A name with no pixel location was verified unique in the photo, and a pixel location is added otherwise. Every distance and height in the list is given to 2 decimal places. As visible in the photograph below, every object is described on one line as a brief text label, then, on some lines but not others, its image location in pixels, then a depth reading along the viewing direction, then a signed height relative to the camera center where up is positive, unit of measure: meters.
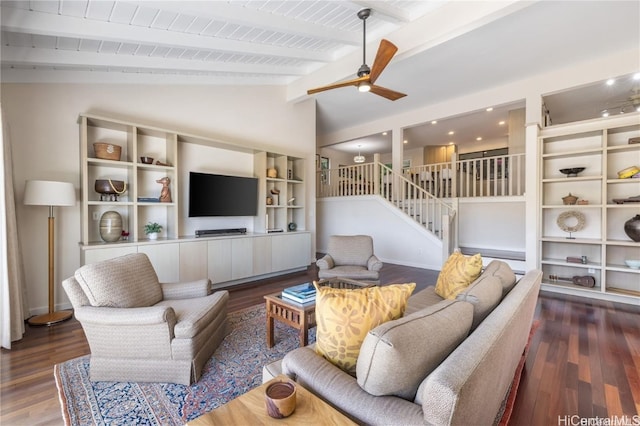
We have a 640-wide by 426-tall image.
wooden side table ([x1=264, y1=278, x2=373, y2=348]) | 2.31 -0.91
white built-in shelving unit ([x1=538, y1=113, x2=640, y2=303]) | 3.80 +0.04
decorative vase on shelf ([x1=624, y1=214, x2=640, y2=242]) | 3.63 -0.27
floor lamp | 2.85 +0.11
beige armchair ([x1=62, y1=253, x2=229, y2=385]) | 1.94 -0.87
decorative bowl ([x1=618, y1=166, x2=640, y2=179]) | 3.69 +0.47
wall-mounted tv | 4.31 +0.24
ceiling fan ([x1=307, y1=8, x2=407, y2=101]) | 2.87 +1.56
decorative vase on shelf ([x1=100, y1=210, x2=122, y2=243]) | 3.45 -0.20
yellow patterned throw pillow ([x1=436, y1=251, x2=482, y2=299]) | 2.39 -0.57
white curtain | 2.44 -0.47
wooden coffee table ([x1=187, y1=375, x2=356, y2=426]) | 0.93 -0.71
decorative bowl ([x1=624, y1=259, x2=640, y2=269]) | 3.61 -0.73
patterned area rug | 1.68 -1.23
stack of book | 2.45 -0.76
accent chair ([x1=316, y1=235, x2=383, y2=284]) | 3.69 -0.74
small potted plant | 3.84 -0.28
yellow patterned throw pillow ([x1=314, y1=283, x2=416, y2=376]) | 1.21 -0.47
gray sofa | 0.86 -0.58
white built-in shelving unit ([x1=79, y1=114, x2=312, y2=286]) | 3.46 -0.11
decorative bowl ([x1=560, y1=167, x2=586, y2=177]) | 4.09 +0.54
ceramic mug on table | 0.94 -0.65
